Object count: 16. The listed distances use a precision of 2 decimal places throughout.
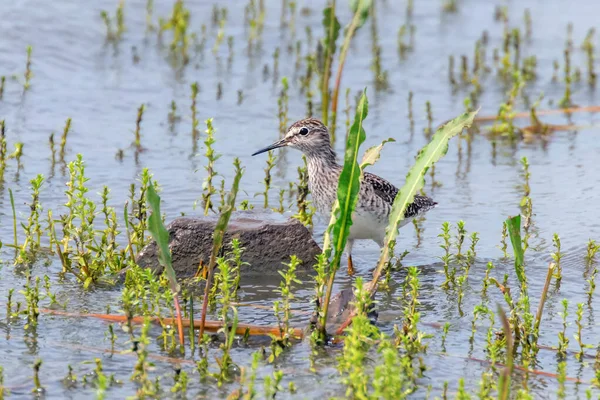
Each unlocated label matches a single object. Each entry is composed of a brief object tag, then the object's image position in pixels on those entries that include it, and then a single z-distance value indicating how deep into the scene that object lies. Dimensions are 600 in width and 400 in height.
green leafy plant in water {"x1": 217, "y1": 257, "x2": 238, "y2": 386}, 10.23
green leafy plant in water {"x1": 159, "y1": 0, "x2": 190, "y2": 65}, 25.31
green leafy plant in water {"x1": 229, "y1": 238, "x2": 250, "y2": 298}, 11.83
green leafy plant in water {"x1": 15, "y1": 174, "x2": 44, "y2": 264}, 13.34
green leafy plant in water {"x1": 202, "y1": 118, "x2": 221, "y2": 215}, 13.85
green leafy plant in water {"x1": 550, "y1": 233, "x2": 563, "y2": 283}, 12.20
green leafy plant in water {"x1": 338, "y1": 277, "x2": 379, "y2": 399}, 8.98
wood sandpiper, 15.33
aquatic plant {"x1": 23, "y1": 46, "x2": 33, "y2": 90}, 20.89
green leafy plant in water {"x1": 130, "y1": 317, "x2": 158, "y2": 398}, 9.20
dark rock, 14.09
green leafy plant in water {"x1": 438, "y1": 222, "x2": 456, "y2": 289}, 13.04
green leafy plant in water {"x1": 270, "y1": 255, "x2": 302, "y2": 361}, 10.80
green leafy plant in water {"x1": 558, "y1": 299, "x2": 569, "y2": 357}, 11.00
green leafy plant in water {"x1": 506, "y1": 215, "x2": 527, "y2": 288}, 11.50
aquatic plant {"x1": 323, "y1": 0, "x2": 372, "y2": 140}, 19.27
